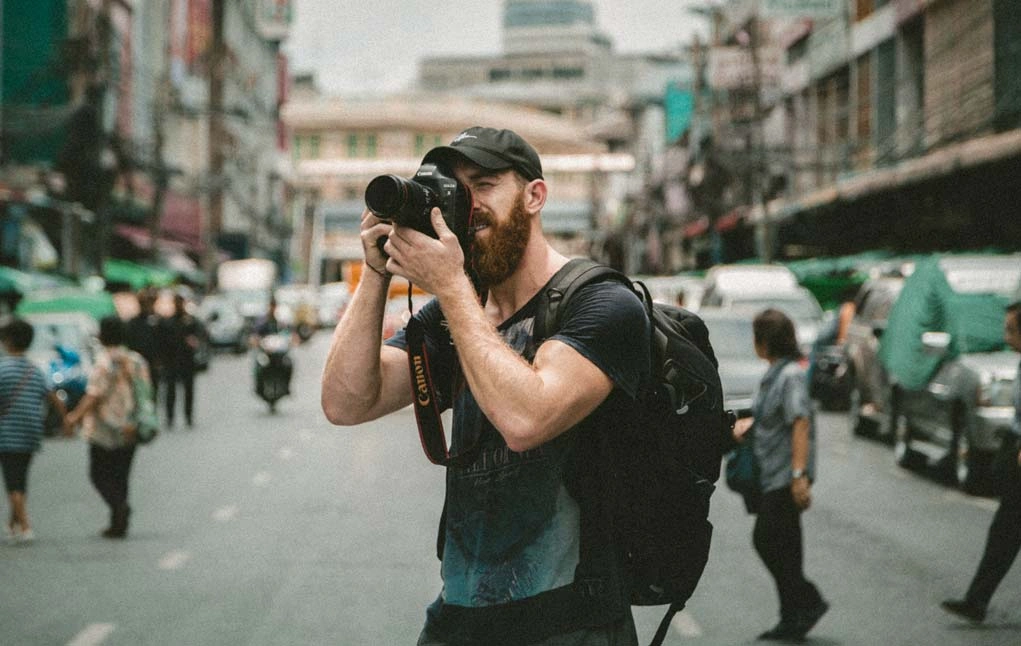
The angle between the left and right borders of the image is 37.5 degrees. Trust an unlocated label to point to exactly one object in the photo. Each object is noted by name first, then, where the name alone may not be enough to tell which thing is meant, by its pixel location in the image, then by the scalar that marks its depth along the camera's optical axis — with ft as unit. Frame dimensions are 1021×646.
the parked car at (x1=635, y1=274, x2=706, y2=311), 98.19
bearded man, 9.60
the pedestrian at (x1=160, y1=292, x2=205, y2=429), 65.62
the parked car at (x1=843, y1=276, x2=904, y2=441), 56.03
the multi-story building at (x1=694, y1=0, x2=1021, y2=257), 89.15
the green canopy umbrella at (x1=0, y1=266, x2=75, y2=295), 93.01
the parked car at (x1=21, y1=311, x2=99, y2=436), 64.39
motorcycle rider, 75.82
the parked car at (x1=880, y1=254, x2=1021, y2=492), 42.01
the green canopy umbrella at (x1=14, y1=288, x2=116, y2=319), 80.38
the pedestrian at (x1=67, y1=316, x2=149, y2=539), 34.96
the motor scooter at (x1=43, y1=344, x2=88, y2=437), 64.39
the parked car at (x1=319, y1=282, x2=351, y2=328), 215.26
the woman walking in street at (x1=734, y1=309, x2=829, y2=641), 24.04
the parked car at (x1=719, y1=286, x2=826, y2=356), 78.54
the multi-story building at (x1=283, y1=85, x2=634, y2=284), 355.97
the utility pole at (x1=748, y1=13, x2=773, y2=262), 136.26
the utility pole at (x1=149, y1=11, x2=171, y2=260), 152.15
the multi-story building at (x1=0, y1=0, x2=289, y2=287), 115.96
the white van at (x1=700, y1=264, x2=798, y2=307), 88.58
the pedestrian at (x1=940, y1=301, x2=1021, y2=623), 24.58
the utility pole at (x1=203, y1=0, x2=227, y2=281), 223.24
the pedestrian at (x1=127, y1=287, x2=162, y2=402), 64.23
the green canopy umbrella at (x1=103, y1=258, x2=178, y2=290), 150.20
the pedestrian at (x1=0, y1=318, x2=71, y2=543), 33.40
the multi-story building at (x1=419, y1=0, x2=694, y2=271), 273.75
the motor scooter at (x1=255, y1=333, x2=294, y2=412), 75.25
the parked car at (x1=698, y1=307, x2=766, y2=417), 53.78
